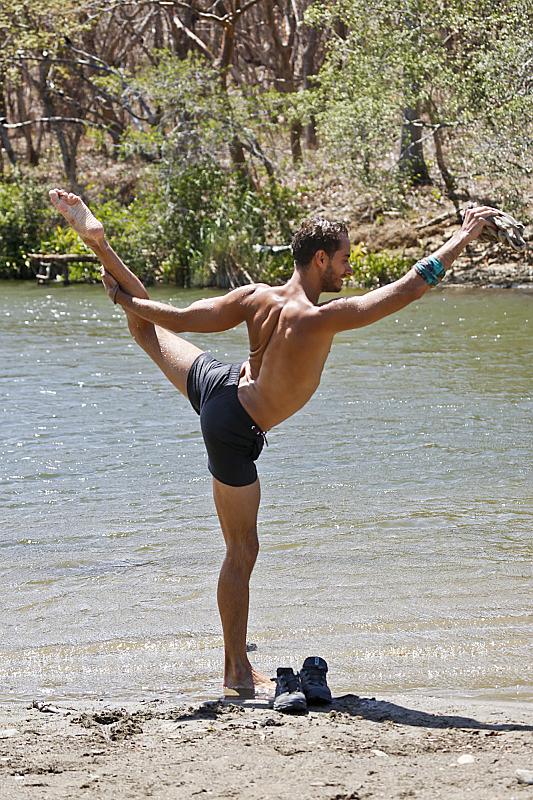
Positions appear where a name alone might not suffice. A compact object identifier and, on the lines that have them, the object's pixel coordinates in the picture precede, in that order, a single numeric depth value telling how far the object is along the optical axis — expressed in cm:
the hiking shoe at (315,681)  454
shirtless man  466
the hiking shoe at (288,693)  441
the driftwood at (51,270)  2769
